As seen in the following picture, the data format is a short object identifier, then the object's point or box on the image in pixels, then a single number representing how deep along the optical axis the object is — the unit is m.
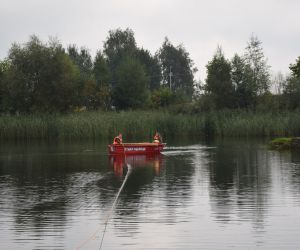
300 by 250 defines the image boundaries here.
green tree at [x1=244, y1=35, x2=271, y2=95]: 74.56
